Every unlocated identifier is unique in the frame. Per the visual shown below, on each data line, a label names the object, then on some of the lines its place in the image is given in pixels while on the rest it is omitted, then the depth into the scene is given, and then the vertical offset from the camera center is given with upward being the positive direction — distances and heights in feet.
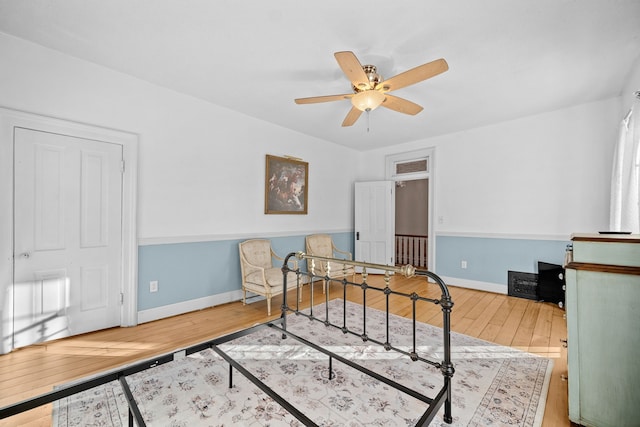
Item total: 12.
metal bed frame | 3.90 -2.80
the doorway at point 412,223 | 23.38 -0.71
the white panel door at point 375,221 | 18.11 -0.40
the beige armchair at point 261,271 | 11.13 -2.50
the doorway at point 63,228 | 7.73 -0.43
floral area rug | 5.41 -4.03
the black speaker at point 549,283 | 12.34 -3.13
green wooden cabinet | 4.64 -2.05
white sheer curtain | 7.95 +1.22
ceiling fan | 6.78 +3.74
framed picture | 14.06 +1.59
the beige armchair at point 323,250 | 14.62 -2.10
